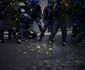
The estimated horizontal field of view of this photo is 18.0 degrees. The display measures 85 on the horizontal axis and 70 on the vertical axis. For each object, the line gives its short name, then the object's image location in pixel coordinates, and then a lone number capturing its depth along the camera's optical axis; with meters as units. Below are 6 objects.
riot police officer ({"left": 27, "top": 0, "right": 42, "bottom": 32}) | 13.54
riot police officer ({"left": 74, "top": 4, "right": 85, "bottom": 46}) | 11.16
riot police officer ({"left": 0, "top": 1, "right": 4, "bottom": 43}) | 11.36
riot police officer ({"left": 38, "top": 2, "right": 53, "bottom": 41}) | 11.75
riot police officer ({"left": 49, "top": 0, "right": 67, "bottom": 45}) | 10.88
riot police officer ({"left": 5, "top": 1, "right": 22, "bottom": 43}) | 11.17
